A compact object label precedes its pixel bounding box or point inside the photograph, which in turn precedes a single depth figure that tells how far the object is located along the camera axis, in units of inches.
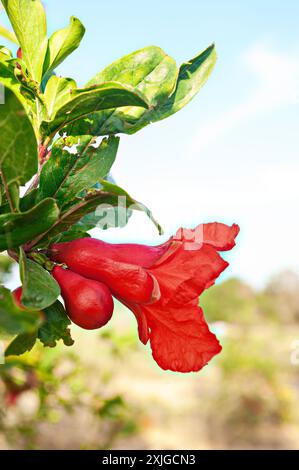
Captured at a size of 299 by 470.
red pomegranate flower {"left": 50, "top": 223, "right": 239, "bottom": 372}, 7.1
